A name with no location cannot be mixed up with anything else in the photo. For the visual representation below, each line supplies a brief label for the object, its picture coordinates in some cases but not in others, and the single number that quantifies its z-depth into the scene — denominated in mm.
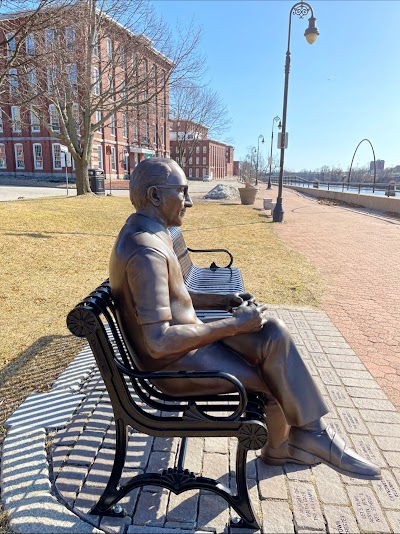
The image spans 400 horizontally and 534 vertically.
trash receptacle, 21562
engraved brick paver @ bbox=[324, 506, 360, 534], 1894
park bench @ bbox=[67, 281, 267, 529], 1722
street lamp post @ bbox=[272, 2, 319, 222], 13211
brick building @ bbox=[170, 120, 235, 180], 48156
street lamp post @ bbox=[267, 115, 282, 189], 39728
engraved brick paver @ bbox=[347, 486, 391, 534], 1917
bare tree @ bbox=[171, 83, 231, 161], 38594
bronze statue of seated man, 1759
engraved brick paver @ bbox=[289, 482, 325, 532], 1920
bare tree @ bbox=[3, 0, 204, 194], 14773
